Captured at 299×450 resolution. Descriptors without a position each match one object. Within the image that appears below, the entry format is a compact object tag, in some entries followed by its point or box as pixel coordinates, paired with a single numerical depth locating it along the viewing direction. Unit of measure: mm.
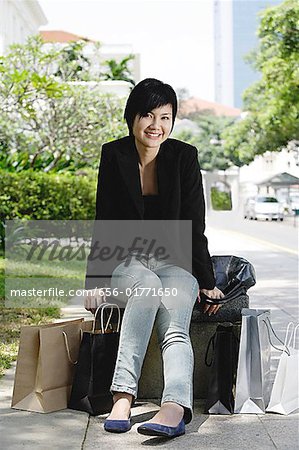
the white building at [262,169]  67662
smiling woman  4594
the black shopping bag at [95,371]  4785
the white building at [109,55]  27930
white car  43219
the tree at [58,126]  18906
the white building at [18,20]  33094
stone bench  5133
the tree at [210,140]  80125
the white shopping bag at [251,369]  4848
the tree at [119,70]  38438
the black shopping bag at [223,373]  4871
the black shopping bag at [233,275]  5215
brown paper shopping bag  4785
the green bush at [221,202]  68000
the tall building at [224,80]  191250
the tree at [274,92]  27891
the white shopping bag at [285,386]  4863
